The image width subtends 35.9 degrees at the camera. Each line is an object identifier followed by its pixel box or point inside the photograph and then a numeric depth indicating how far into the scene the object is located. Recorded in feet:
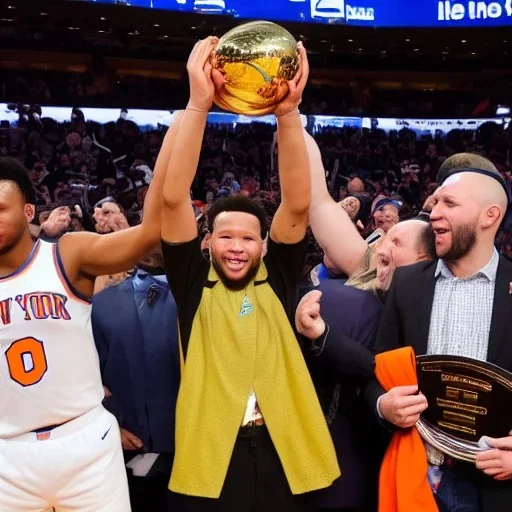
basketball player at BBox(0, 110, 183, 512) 7.63
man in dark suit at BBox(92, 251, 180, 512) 9.61
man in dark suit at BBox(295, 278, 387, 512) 8.87
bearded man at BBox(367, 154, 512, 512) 7.72
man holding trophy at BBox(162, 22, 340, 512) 7.45
